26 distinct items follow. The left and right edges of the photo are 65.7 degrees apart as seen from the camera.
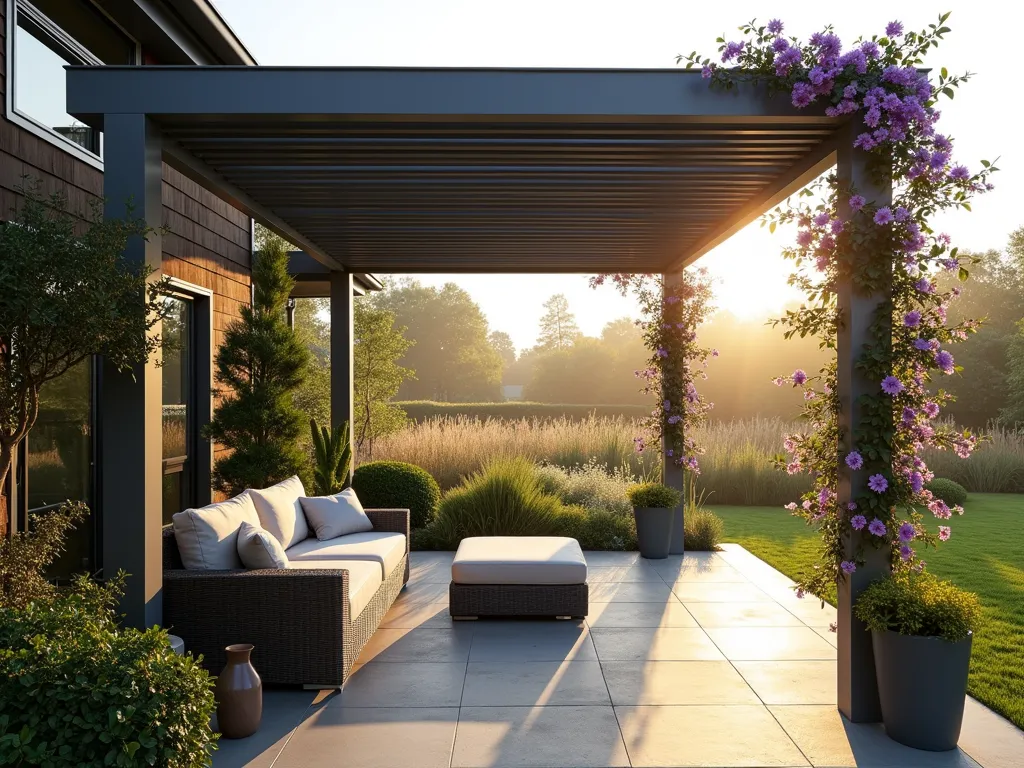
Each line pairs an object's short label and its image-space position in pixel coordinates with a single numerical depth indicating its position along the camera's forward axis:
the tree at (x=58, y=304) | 2.99
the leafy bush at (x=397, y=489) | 8.24
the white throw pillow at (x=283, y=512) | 5.13
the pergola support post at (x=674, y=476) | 7.71
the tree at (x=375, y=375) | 12.02
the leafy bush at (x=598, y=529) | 8.02
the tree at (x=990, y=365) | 20.91
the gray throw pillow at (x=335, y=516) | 5.77
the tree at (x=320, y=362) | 13.02
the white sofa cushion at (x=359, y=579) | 4.28
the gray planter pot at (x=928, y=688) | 3.24
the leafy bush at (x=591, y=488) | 8.71
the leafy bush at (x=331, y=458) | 7.55
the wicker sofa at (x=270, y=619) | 3.95
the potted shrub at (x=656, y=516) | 7.45
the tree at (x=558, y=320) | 43.09
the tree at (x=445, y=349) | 37.50
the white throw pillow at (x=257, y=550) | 4.12
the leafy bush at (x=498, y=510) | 7.85
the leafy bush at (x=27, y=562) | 3.14
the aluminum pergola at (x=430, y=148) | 3.62
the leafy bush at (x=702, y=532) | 8.01
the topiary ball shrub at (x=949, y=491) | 11.11
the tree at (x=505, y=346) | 52.09
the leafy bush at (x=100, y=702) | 2.17
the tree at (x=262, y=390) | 7.29
